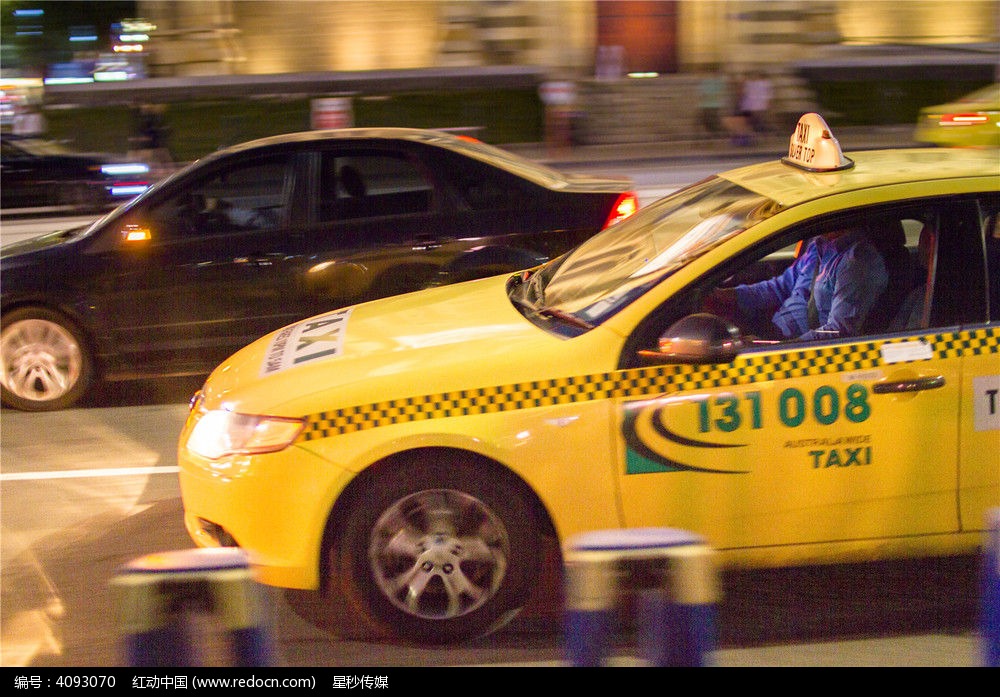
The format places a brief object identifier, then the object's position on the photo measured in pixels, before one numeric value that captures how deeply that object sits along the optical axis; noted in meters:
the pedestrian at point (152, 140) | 39.78
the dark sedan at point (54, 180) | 33.78
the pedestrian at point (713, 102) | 48.97
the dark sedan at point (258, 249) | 13.48
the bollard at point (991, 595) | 5.23
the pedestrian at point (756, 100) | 44.75
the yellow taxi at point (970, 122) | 25.84
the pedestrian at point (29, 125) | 42.91
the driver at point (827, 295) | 8.12
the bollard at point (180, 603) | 5.04
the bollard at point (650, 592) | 5.15
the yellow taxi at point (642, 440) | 7.28
